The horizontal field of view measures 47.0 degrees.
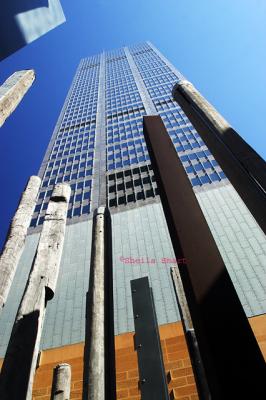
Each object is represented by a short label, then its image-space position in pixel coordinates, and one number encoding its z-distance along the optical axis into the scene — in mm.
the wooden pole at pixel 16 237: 4793
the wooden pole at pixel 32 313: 3346
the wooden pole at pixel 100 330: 3492
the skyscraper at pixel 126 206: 19875
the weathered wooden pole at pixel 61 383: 6691
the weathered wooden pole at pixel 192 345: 5855
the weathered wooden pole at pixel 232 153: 3293
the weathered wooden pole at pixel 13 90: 5574
